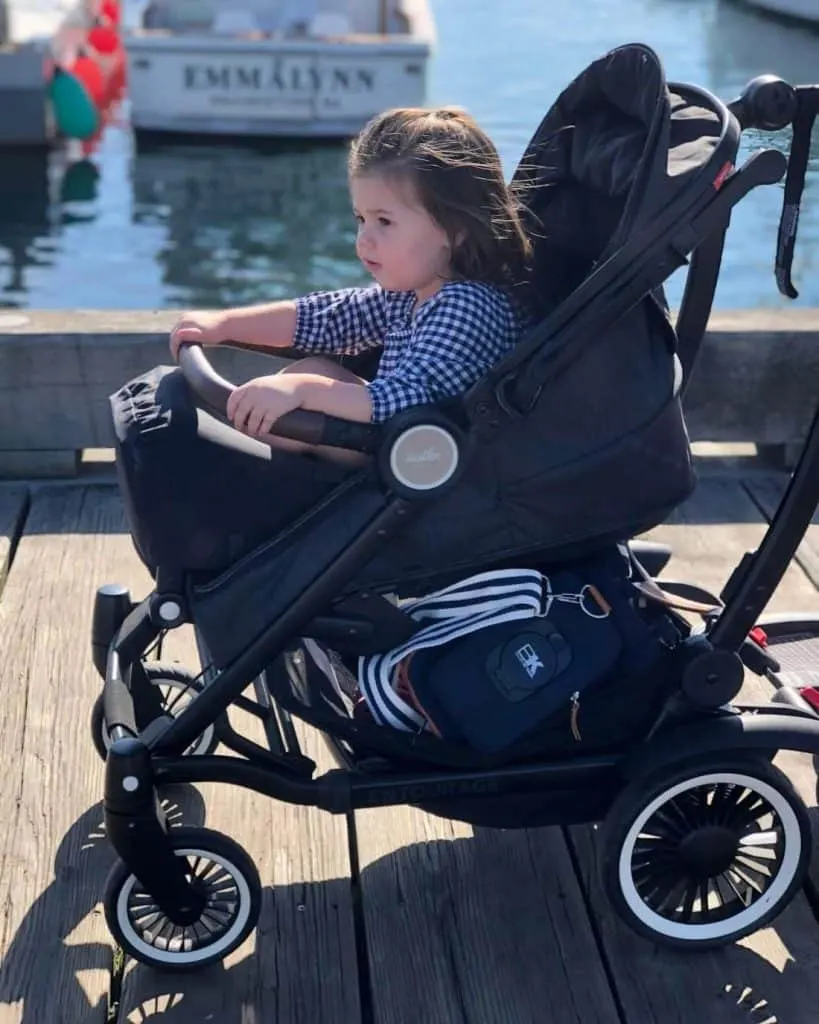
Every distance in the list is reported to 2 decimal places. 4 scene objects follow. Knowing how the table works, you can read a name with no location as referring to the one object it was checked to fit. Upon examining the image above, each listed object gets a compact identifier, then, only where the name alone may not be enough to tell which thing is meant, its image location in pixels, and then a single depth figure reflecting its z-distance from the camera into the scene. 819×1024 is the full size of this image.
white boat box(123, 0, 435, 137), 17.08
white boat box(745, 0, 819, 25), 26.38
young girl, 2.15
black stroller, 2.13
